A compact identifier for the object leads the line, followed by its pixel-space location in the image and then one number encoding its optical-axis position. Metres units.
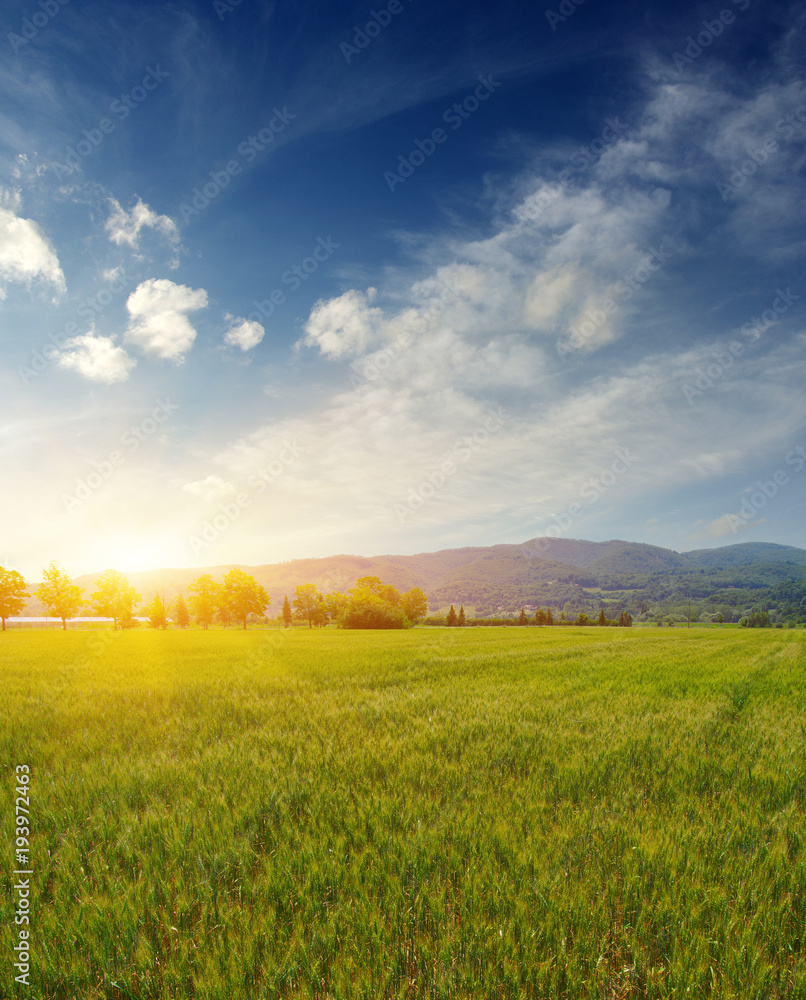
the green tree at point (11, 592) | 72.62
